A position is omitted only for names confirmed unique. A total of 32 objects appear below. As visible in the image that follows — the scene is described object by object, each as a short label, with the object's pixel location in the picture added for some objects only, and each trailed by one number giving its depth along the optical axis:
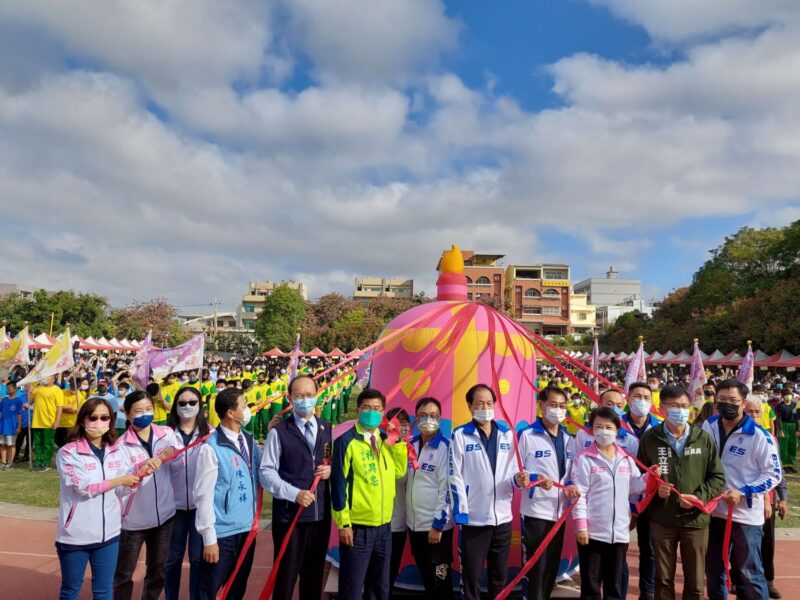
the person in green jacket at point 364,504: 4.11
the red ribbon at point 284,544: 4.15
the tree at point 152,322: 51.06
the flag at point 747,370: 11.34
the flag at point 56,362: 10.05
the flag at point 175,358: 10.52
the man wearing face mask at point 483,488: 4.33
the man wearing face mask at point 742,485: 4.55
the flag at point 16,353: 11.53
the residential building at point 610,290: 102.50
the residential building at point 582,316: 83.62
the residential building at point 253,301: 87.94
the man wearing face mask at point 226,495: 3.98
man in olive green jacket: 4.36
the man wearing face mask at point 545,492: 4.54
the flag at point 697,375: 11.30
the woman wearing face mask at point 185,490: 4.23
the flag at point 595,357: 13.38
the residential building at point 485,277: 73.75
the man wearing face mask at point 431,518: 4.42
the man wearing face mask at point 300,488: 4.17
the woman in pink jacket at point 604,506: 4.39
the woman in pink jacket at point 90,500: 3.75
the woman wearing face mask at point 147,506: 4.32
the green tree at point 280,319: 48.06
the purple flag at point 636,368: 11.30
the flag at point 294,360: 11.09
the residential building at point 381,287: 92.18
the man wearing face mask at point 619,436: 4.89
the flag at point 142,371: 10.54
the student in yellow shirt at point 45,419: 10.27
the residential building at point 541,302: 77.31
